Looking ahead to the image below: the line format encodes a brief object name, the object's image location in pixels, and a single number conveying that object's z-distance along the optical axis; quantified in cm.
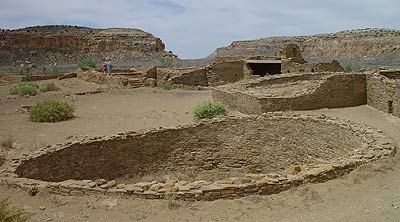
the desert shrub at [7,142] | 1065
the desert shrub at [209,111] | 1334
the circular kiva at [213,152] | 789
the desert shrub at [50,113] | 1441
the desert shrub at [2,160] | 931
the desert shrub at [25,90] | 2370
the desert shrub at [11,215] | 513
